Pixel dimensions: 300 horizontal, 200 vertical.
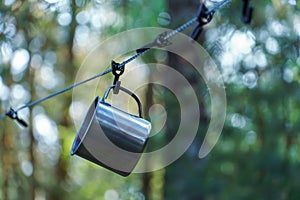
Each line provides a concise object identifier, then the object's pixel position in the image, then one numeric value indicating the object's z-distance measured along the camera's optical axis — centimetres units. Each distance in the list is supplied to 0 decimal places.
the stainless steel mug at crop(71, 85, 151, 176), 128
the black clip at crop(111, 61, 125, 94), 133
